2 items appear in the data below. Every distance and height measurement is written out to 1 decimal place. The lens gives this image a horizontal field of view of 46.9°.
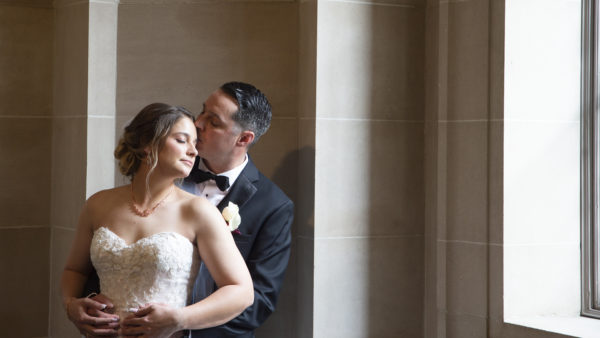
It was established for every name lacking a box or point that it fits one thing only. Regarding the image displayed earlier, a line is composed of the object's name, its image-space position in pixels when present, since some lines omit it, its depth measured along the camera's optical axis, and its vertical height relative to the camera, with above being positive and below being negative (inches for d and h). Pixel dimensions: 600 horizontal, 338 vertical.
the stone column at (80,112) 108.2 +9.9
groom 93.7 -1.5
